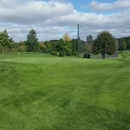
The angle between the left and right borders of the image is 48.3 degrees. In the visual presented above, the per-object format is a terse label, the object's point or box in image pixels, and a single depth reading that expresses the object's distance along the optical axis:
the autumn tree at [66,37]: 46.19
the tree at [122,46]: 75.49
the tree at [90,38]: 36.66
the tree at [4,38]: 34.67
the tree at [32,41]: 49.18
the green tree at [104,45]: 35.09
